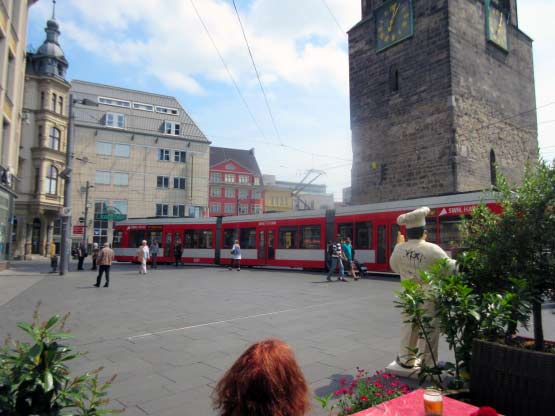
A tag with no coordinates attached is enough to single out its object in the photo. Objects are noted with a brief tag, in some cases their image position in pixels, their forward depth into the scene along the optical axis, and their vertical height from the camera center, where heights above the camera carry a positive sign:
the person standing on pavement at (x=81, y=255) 21.98 -0.65
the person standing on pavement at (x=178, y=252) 24.75 -0.50
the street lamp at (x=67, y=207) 18.25 +1.62
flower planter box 2.63 -0.90
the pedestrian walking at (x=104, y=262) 13.51 -0.62
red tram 15.05 +0.60
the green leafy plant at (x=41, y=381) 1.73 -0.60
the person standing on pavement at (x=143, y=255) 18.88 -0.54
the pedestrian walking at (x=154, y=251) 23.14 -0.42
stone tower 21.88 +8.81
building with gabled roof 73.56 +10.18
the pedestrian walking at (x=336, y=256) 14.72 -0.40
